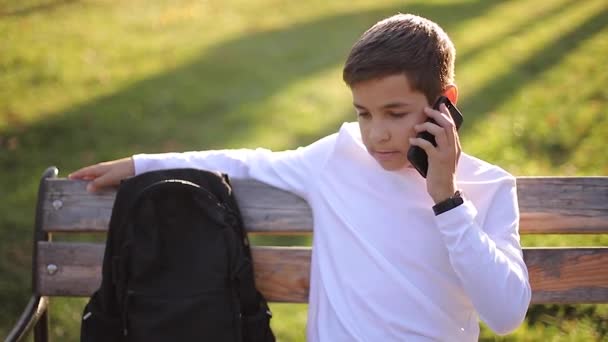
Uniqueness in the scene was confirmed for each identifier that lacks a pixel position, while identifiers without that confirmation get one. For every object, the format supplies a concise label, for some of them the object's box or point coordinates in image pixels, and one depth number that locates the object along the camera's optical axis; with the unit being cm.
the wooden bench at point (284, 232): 280
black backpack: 259
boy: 219
